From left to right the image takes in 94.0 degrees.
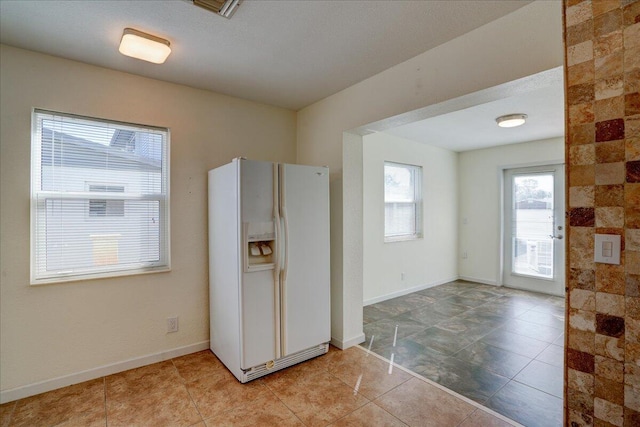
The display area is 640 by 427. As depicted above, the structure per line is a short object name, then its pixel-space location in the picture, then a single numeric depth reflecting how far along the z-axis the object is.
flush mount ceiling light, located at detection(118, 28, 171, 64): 1.93
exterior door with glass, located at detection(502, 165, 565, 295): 4.75
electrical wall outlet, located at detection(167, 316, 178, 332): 2.71
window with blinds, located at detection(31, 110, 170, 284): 2.24
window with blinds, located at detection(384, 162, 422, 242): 4.68
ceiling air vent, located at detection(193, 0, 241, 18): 1.67
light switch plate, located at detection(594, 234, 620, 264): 1.18
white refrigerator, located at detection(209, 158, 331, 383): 2.33
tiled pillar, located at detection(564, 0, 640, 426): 1.14
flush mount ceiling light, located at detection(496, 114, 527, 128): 3.53
